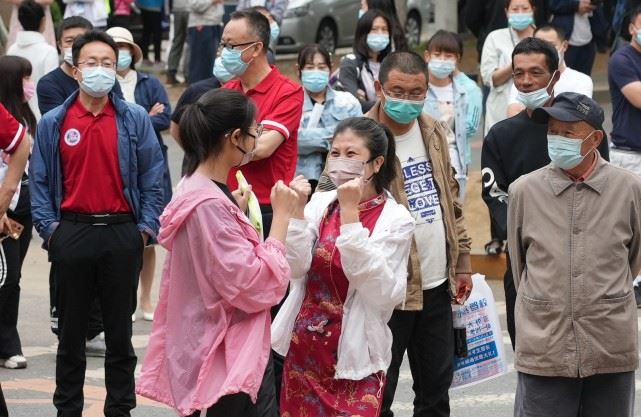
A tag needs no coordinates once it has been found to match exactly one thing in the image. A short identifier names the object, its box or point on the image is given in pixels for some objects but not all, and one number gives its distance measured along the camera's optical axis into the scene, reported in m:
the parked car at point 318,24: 34.31
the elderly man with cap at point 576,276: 8.79
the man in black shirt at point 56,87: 14.02
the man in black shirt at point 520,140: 10.71
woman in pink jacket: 8.19
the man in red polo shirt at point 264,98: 11.42
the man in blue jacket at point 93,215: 11.40
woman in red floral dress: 9.31
